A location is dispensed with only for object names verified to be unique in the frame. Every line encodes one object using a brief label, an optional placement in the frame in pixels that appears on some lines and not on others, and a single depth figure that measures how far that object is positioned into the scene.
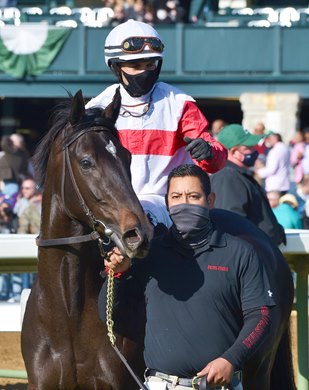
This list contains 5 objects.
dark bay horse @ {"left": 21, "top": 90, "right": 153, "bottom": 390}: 7.80
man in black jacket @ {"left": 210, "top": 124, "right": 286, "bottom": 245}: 11.93
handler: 7.04
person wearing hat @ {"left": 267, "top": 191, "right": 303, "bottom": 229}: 18.31
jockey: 8.51
